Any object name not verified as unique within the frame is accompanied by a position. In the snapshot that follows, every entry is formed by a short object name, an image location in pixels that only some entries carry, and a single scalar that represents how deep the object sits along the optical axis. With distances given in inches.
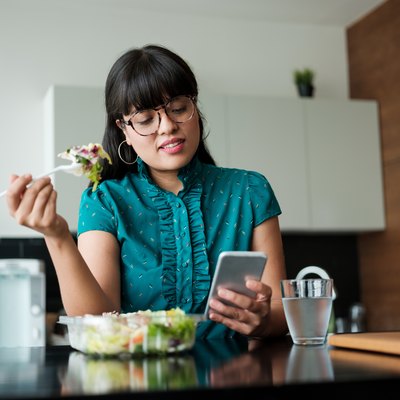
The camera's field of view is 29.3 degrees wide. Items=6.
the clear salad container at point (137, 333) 39.6
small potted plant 179.6
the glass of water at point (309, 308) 46.8
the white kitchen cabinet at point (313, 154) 169.9
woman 62.3
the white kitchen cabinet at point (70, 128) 152.6
